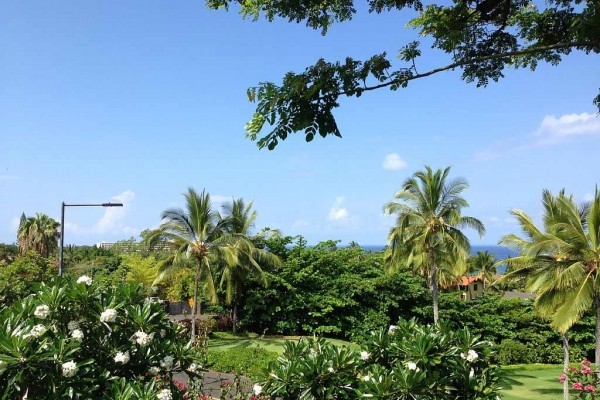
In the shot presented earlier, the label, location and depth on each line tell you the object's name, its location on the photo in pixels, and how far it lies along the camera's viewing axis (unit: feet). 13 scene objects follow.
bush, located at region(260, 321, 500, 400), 16.21
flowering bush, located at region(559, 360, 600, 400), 22.87
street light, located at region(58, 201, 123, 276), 56.76
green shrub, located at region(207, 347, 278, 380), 59.72
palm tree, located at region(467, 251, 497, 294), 185.57
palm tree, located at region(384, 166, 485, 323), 89.25
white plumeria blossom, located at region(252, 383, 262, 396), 17.81
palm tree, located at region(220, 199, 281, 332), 95.80
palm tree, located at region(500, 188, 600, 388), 53.06
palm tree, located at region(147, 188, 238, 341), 87.81
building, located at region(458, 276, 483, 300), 174.47
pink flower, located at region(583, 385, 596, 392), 22.65
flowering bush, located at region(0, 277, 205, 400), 13.15
